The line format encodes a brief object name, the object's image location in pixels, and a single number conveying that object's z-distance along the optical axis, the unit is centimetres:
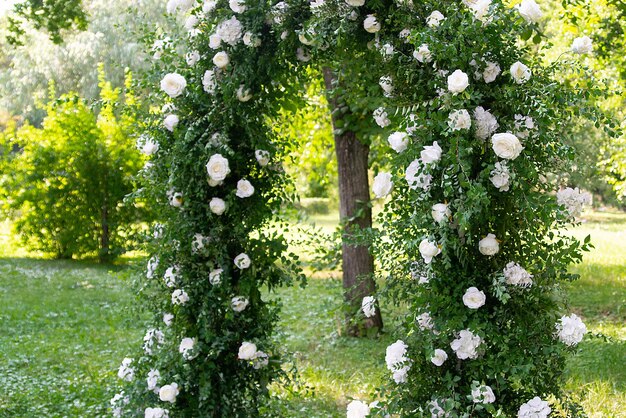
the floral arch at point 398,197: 294
